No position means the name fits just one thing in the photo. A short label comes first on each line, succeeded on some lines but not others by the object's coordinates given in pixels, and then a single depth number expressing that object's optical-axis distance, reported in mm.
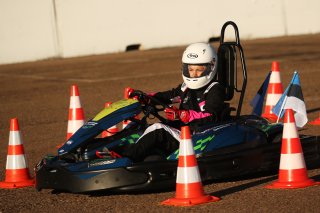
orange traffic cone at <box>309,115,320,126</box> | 22312
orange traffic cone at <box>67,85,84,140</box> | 21203
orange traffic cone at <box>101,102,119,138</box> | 20234
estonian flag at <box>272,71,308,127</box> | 18630
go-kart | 14773
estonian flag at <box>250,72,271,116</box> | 19234
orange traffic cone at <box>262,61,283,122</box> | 24297
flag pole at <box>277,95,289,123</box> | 18887
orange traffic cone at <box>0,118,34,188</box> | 16719
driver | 15648
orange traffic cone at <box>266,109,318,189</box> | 14867
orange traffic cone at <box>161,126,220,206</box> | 14180
